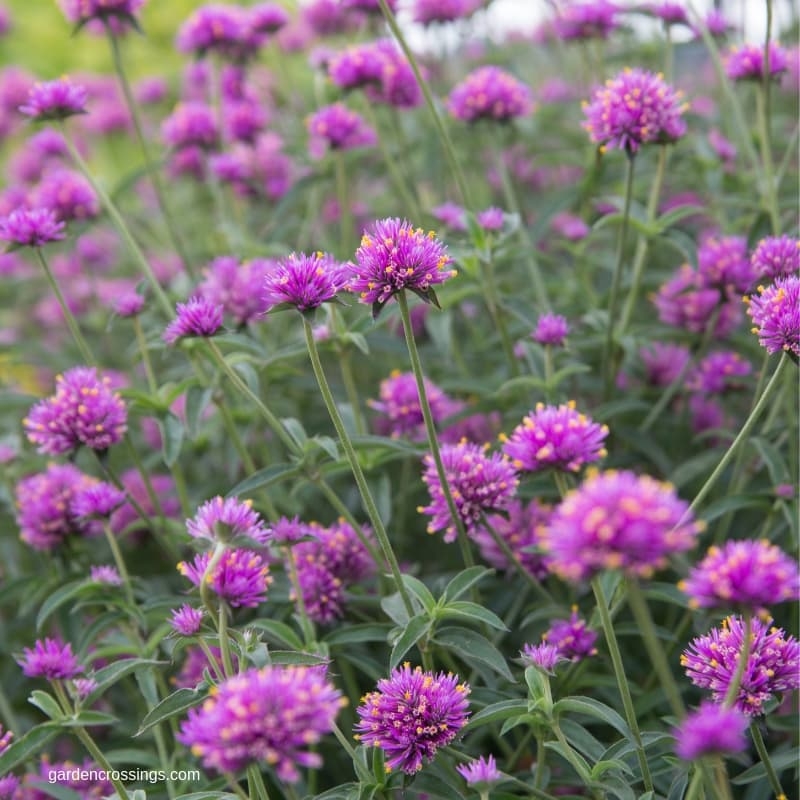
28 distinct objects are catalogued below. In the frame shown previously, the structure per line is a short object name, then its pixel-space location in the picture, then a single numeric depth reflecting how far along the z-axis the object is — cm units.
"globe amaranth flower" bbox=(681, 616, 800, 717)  84
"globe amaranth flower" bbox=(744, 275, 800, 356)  85
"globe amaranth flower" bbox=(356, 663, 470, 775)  84
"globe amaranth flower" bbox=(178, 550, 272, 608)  84
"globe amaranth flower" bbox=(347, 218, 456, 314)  86
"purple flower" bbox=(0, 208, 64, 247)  95
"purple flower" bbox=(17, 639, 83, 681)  89
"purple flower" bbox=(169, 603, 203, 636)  85
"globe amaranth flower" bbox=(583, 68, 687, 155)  94
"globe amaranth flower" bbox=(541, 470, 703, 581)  75
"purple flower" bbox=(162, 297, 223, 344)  89
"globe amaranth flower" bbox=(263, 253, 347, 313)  86
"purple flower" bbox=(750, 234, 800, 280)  93
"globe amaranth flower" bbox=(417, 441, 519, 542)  90
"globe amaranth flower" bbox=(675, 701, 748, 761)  78
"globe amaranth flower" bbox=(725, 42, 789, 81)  99
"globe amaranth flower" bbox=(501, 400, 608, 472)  84
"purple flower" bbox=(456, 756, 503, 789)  83
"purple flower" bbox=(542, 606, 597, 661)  89
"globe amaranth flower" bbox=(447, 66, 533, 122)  104
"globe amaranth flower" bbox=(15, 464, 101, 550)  96
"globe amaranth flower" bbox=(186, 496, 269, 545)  84
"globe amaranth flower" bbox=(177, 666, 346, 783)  78
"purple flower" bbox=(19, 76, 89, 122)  98
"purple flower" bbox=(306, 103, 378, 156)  105
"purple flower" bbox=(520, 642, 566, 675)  85
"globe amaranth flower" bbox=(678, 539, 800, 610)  79
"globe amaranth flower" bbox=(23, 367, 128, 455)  94
